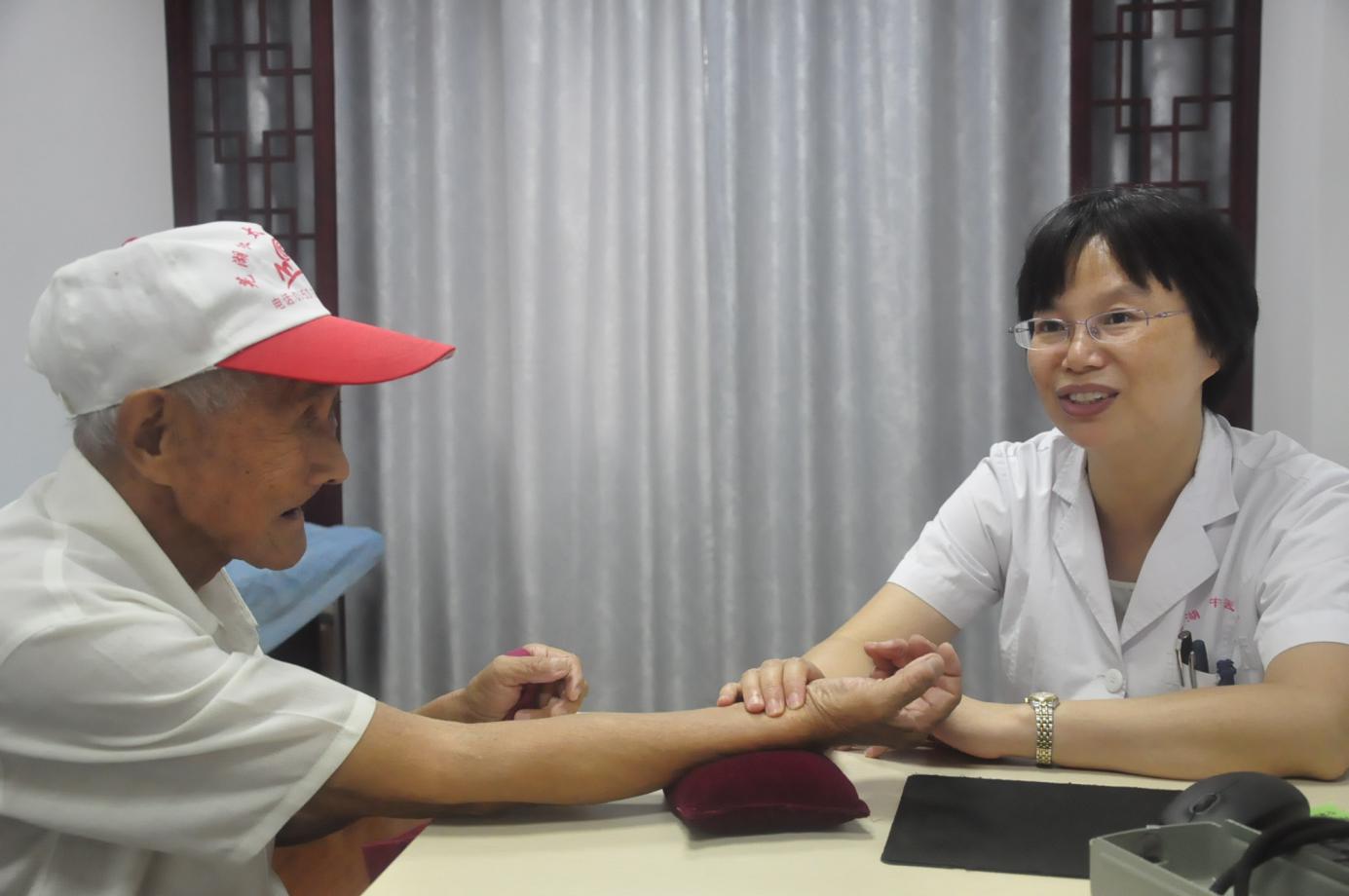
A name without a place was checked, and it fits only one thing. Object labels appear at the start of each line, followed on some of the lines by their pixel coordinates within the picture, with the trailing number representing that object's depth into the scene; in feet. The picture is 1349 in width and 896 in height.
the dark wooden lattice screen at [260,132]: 11.00
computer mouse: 2.95
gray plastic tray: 2.52
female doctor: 4.68
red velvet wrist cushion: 3.61
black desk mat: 3.36
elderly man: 3.17
